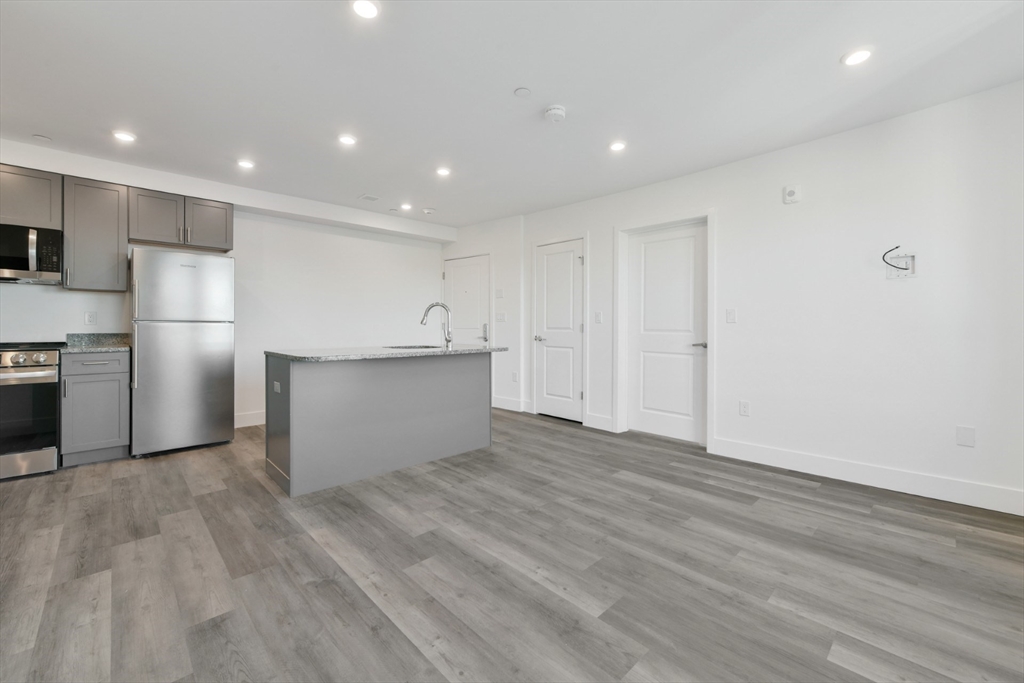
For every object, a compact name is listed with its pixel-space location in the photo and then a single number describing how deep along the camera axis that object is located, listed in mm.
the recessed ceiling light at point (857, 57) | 2225
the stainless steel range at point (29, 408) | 3055
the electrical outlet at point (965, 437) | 2697
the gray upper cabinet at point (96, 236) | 3494
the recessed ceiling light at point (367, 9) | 1876
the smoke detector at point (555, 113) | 2768
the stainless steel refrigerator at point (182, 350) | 3566
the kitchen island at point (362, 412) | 2824
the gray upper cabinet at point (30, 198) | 3232
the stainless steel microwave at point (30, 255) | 3197
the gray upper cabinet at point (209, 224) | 4047
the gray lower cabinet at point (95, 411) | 3303
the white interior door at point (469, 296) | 6094
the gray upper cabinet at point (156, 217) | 3766
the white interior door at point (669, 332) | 4098
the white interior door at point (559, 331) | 5047
